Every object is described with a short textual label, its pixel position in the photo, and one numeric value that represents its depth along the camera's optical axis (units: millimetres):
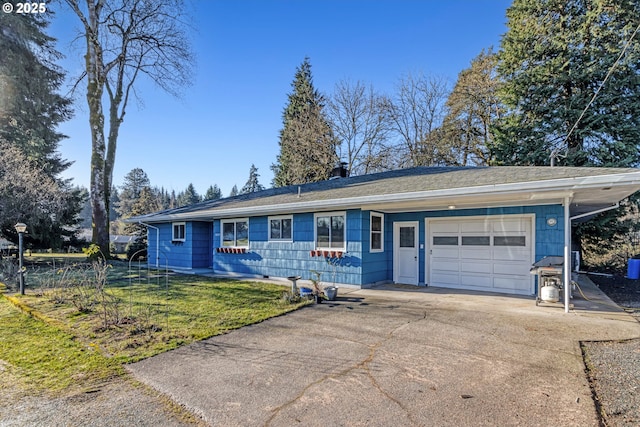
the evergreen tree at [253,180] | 46562
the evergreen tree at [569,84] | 11570
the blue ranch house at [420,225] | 6586
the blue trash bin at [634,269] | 10430
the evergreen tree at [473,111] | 16909
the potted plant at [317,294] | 6789
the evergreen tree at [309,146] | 21406
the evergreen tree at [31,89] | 15789
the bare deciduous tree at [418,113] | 19891
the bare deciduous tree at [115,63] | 15125
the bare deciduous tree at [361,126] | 20812
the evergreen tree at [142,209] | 23186
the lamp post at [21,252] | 7614
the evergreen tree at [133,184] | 50406
